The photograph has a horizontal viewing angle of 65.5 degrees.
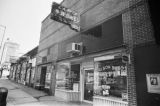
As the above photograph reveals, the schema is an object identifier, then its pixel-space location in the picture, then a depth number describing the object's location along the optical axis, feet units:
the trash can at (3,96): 21.01
